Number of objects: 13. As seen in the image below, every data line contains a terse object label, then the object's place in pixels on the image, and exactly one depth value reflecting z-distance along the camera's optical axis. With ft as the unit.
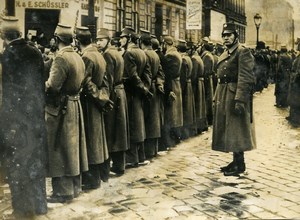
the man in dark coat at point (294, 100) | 43.25
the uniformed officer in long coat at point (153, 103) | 28.37
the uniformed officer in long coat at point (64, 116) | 19.21
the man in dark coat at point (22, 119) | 17.01
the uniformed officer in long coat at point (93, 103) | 21.31
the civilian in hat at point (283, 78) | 53.78
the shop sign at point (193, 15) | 51.29
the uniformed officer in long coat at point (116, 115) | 23.61
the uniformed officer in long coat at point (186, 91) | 33.87
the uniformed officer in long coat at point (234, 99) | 23.62
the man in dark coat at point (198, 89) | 36.40
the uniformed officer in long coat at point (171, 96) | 31.24
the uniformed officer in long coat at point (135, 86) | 25.79
